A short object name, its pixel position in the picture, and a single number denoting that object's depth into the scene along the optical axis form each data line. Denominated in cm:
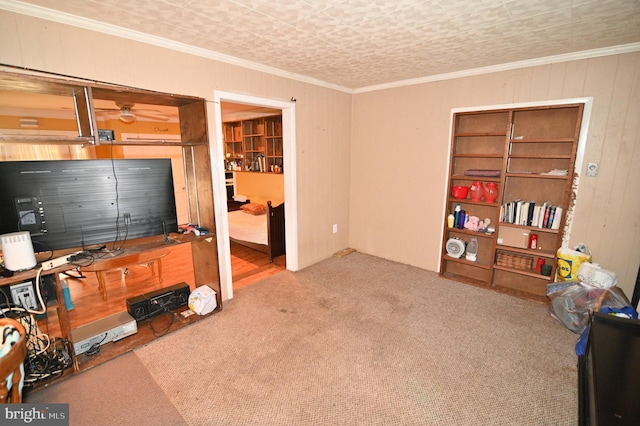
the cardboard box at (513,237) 324
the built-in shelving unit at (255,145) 575
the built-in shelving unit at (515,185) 297
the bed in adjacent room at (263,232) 420
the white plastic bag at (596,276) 249
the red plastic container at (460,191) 354
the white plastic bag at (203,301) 276
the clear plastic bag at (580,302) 237
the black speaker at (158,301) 258
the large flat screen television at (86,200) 192
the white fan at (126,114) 324
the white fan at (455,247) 361
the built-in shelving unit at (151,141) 184
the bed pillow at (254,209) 545
